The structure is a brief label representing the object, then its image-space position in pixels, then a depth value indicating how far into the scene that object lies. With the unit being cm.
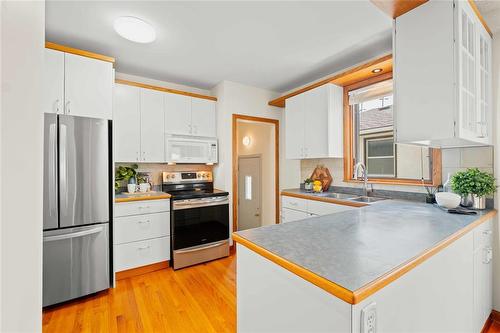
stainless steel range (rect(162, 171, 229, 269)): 285
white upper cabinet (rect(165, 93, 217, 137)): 324
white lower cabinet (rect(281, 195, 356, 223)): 254
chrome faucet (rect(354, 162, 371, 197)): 272
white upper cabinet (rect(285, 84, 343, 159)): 295
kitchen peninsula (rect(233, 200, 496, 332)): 73
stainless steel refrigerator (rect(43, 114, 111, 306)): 199
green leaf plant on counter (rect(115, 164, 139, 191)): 295
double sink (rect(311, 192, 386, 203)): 266
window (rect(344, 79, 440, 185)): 254
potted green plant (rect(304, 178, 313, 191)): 341
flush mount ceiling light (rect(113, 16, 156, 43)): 202
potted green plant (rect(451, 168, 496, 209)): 176
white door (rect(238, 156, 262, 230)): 442
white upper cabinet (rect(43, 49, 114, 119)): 216
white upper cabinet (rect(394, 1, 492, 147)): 143
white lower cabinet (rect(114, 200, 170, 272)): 257
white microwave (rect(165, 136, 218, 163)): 323
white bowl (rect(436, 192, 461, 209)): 176
